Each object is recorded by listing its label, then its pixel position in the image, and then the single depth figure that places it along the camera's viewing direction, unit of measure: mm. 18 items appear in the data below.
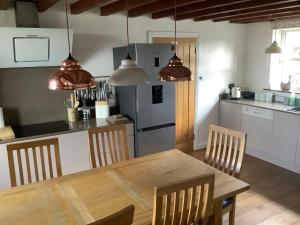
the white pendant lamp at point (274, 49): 3570
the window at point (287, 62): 4158
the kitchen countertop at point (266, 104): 3810
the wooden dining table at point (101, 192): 1470
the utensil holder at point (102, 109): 3338
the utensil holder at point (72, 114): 3211
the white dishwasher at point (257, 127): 3912
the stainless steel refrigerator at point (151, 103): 3107
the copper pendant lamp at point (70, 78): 1377
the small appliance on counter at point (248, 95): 4613
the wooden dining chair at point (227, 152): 2080
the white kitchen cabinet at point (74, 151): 2865
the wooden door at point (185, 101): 4008
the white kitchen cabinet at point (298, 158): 3541
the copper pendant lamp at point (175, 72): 1797
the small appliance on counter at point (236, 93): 4492
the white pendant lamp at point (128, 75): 1676
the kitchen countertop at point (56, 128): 2709
